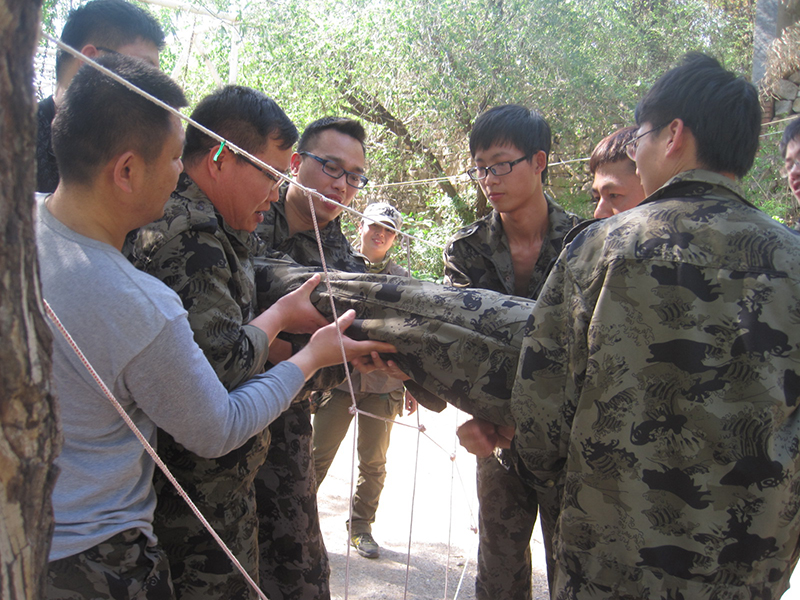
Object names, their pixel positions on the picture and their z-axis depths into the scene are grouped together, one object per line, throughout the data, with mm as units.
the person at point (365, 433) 3264
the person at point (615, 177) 2270
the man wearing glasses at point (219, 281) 1414
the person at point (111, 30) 2219
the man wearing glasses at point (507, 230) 2254
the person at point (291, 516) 2008
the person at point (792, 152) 2502
